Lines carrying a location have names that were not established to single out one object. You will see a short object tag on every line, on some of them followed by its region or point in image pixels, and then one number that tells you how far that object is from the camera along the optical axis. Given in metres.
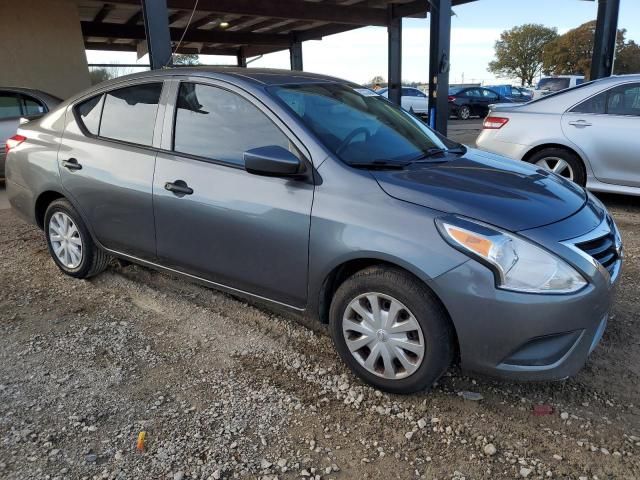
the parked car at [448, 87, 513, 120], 25.05
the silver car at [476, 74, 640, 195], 5.48
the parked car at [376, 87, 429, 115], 23.81
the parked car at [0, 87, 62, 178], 7.58
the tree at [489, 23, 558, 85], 65.44
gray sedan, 2.31
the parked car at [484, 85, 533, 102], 28.85
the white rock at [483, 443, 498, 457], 2.26
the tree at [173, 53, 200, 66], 21.05
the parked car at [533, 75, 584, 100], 20.91
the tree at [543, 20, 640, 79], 53.16
